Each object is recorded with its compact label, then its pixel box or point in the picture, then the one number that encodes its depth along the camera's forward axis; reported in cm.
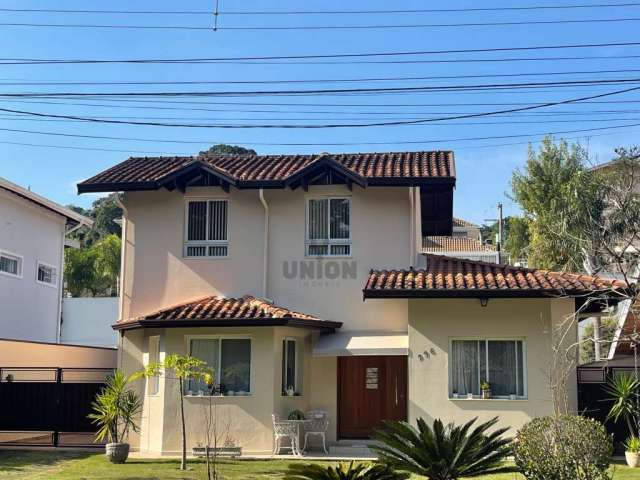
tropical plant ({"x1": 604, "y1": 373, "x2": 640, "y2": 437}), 2109
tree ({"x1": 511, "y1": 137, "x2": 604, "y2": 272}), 4222
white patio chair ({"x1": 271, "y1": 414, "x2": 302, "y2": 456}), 2244
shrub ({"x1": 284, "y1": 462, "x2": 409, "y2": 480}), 1052
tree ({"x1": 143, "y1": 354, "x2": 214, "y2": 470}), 1995
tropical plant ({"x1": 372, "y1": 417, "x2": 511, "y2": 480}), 1184
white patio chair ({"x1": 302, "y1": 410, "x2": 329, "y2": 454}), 2339
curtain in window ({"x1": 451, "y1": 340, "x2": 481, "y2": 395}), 2248
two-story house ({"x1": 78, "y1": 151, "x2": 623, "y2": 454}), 2230
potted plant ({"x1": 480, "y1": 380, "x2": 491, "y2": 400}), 2211
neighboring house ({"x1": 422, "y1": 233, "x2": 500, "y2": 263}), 6488
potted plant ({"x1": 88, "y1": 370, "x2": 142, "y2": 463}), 2128
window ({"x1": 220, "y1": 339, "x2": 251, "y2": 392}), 2338
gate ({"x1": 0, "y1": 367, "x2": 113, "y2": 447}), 2481
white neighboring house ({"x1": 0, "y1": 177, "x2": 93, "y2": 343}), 3119
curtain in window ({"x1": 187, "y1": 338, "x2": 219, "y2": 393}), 2364
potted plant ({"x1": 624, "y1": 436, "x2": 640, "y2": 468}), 1989
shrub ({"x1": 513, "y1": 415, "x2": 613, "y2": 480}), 1359
